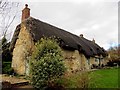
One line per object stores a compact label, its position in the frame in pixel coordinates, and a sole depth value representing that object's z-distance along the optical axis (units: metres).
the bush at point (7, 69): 12.16
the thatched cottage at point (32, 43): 11.35
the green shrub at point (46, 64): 7.13
